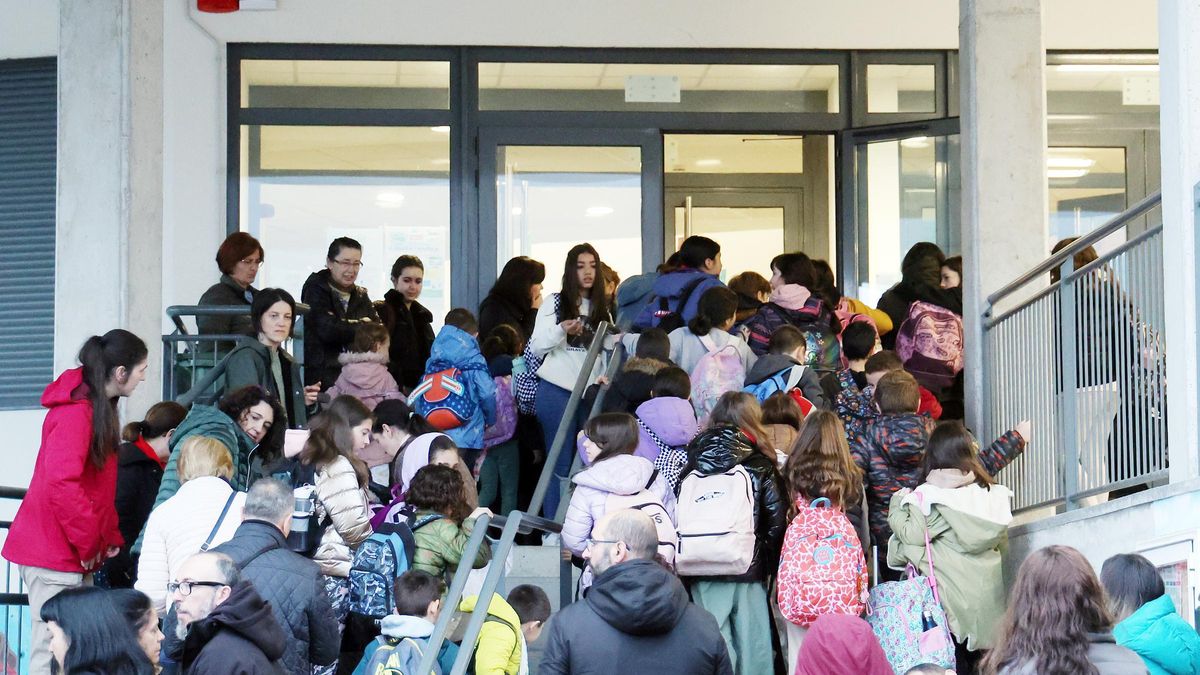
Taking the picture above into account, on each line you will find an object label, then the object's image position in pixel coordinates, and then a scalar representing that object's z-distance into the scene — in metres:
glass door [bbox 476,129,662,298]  14.64
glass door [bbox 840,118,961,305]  14.46
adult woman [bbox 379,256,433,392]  12.26
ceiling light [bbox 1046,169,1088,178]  14.70
